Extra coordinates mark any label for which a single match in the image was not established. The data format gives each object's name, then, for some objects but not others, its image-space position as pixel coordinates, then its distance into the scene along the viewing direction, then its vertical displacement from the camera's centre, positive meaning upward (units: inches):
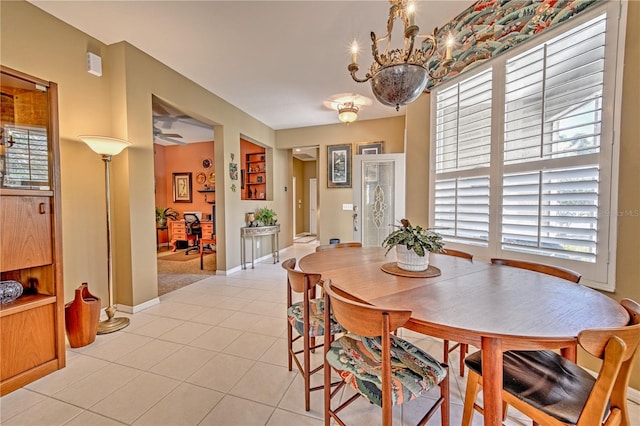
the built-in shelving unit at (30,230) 64.9 -7.2
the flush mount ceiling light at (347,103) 160.9 +65.7
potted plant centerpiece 61.1 -9.9
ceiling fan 186.4 +49.2
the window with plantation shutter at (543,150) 63.2 +16.1
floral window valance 69.5 +54.7
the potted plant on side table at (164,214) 254.1 -11.2
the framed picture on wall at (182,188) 271.3 +16.3
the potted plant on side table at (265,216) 200.5 -9.6
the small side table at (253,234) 183.4 -22.5
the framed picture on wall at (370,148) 204.6 +44.6
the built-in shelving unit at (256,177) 237.2 +24.6
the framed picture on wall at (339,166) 214.4 +31.6
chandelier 62.3 +33.2
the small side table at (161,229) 264.2 -26.2
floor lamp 91.5 +2.9
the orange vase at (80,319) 83.3 -37.6
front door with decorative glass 172.1 +5.9
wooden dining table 35.7 -16.8
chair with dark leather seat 31.7 -28.3
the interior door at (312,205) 374.6 -2.0
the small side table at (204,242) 186.5 -28.1
